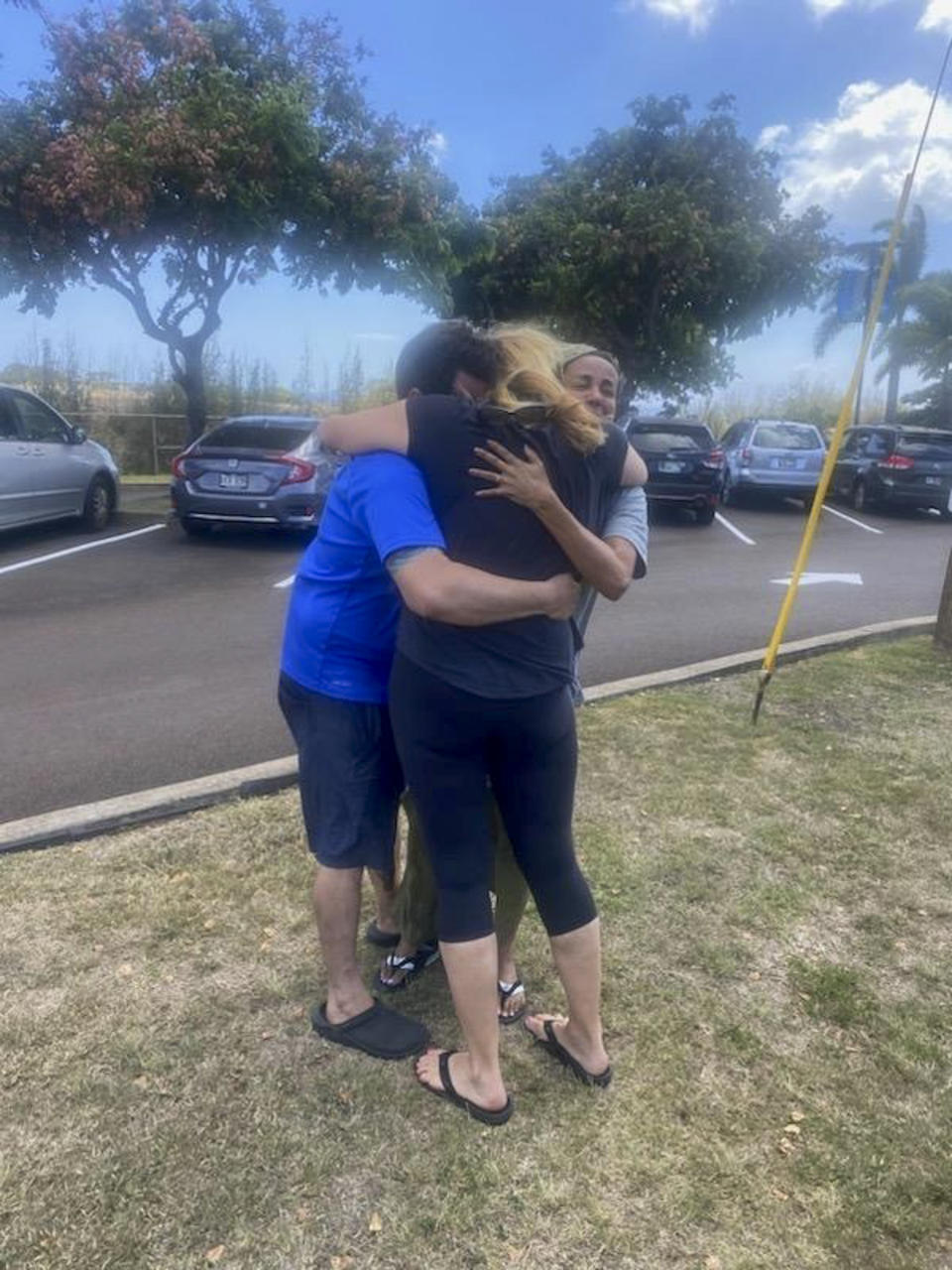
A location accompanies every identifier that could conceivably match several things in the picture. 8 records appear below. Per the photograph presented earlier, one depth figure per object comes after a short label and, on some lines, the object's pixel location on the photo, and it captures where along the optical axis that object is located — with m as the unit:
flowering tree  12.46
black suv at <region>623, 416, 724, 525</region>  15.09
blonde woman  2.01
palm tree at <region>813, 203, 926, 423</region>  30.05
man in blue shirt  2.00
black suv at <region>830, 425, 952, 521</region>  17.67
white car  10.20
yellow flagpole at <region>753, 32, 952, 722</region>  4.74
